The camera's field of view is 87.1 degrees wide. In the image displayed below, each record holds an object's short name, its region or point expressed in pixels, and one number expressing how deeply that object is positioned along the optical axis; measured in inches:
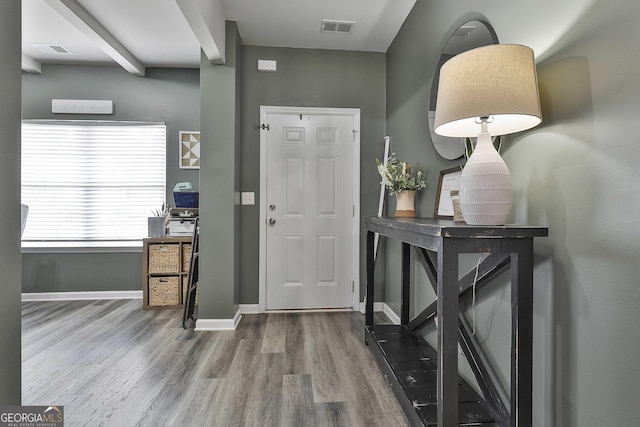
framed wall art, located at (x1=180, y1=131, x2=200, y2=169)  154.6
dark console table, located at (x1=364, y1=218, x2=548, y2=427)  45.7
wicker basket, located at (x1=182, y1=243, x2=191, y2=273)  137.8
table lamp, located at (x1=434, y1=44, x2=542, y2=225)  43.3
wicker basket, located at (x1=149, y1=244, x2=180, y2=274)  136.5
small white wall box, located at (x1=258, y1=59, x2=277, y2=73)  129.2
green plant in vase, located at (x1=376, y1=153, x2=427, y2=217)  95.1
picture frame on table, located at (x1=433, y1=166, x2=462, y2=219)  77.4
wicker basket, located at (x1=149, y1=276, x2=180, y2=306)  136.3
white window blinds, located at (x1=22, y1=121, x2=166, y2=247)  150.8
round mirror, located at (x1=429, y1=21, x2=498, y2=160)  65.6
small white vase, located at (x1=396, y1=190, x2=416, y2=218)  94.9
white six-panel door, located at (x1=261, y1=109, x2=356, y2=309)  132.1
